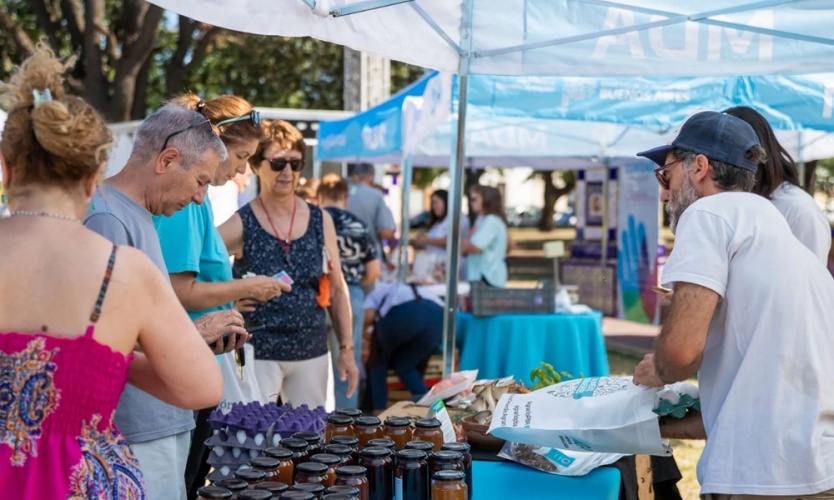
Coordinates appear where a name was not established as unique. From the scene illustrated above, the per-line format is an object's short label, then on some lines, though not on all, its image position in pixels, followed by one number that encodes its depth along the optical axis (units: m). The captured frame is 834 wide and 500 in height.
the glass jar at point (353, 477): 2.14
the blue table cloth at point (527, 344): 6.96
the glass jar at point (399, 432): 2.59
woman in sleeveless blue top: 4.05
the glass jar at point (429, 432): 2.57
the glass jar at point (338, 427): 2.66
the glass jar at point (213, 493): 1.94
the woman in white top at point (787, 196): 3.28
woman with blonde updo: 1.71
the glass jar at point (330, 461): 2.20
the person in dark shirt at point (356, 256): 6.18
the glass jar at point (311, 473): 2.12
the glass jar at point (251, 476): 2.07
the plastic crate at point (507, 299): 6.99
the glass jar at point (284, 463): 2.23
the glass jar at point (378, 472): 2.29
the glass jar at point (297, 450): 2.32
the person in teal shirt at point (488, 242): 8.48
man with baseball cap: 2.24
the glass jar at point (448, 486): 2.18
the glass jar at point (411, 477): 2.27
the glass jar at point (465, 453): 2.42
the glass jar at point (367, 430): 2.63
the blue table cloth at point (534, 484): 2.85
